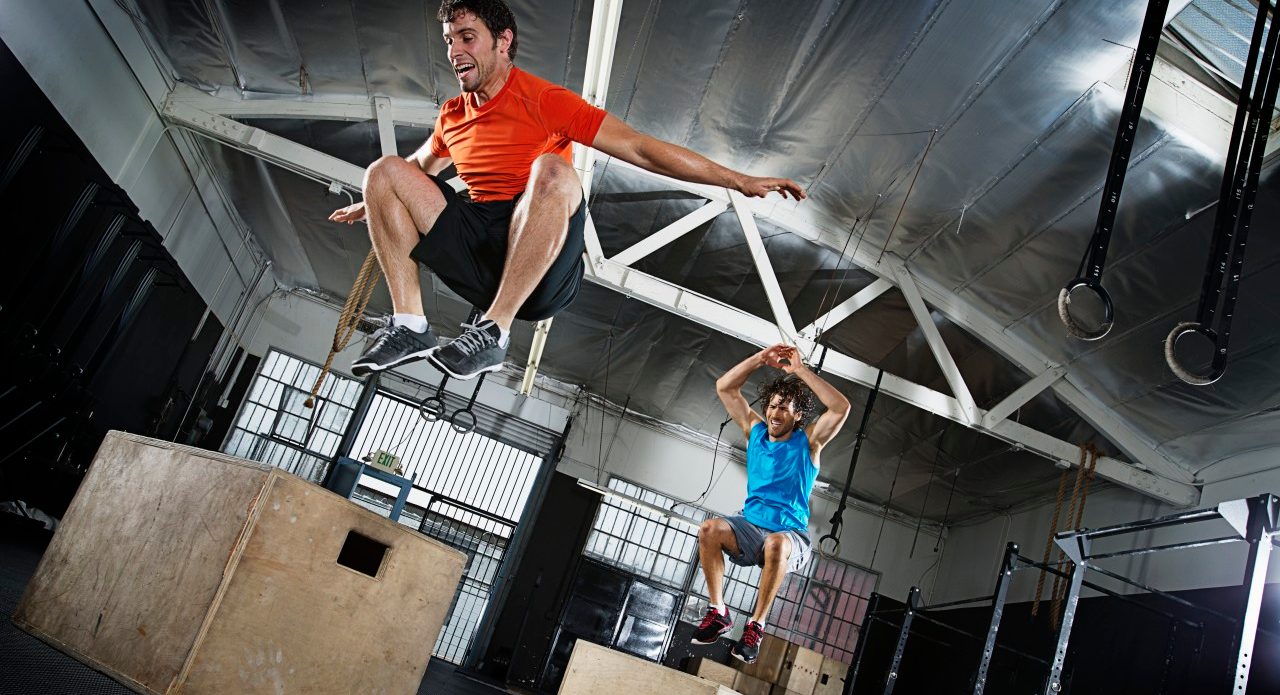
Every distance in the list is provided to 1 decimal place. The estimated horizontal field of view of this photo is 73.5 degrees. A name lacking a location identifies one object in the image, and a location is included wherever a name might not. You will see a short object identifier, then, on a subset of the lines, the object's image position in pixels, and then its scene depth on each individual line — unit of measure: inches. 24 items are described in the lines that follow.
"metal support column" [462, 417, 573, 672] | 373.4
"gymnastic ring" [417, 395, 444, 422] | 202.0
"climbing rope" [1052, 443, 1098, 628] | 255.1
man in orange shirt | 79.9
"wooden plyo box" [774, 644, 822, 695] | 299.1
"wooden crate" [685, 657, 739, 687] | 327.9
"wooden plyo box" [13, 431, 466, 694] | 73.0
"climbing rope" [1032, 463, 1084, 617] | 245.0
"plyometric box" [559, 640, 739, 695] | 148.1
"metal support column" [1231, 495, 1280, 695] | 98.2
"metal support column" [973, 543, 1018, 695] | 152.9
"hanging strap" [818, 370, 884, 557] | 246.4
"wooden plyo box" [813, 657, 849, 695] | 301.4
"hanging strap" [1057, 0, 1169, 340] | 130.9
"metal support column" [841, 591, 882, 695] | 216.8
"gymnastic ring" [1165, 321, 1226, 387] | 130.0
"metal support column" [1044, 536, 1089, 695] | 131.7
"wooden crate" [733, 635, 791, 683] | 314.7
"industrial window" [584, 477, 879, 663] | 402.3
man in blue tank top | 144.9
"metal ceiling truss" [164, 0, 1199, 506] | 242.1
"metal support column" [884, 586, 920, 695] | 201.2
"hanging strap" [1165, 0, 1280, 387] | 131.4
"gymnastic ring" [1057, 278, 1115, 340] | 125.0
